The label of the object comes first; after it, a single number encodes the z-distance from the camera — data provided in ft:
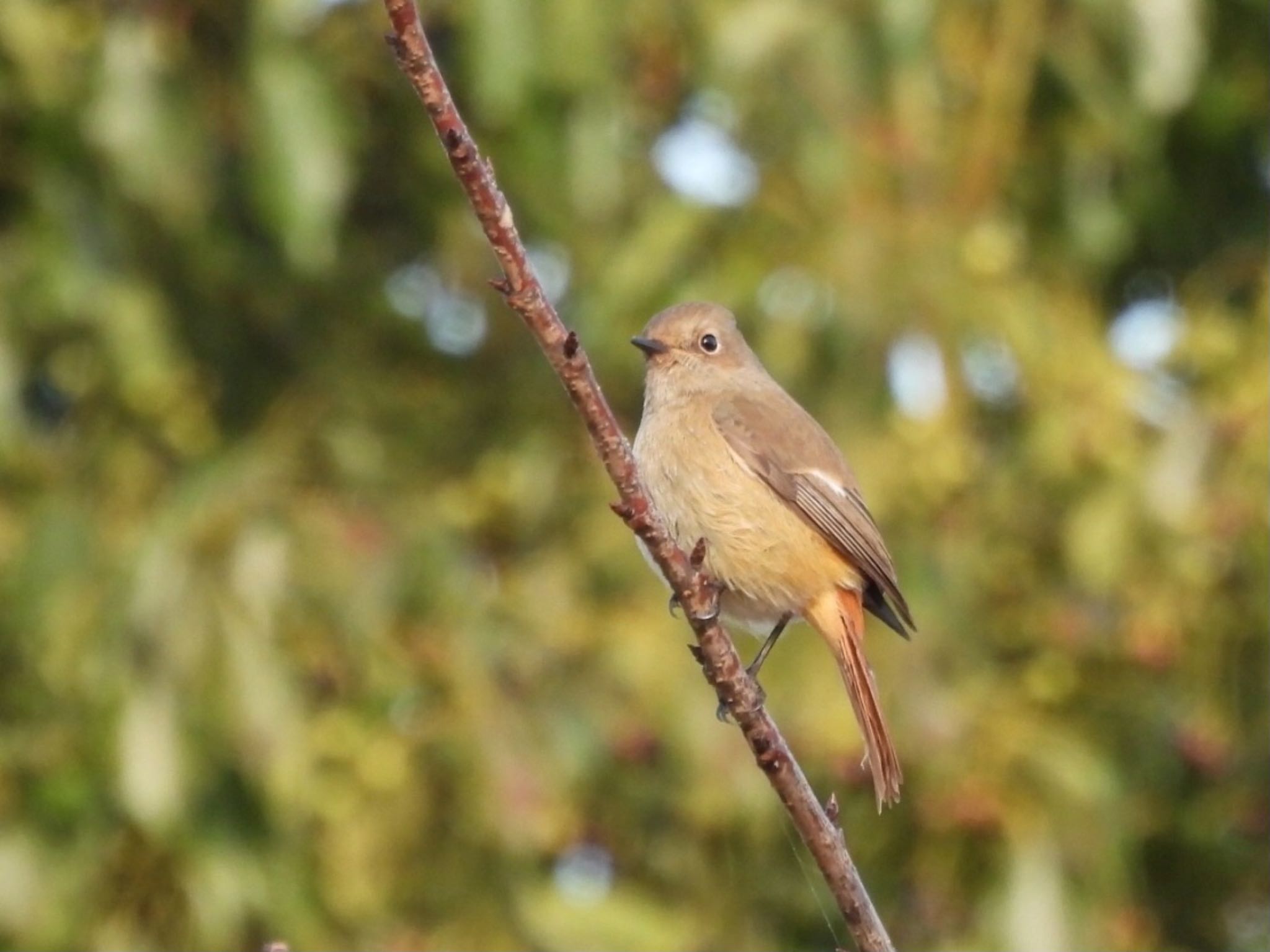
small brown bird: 33.68
